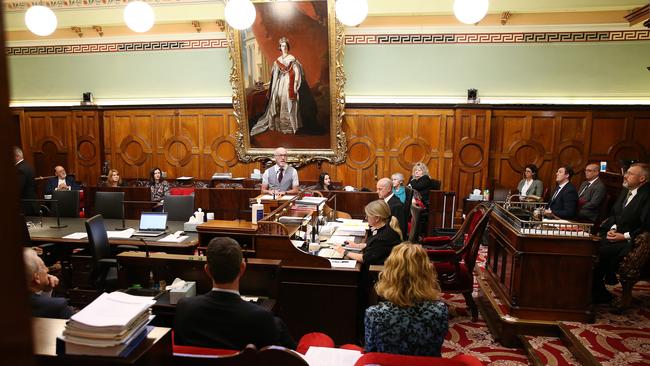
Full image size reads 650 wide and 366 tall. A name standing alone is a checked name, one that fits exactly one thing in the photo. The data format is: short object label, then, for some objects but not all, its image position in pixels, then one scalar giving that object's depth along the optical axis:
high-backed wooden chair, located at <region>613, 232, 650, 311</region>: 4.31
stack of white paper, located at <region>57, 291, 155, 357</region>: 1.53
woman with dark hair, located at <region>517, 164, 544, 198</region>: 7.33
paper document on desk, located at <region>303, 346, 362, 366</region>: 2.26
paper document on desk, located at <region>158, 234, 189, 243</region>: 4.61
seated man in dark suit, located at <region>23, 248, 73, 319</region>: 2.44
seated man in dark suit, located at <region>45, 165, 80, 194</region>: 7.95
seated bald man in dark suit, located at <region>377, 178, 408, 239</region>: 4.80
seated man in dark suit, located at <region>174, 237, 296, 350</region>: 2.09
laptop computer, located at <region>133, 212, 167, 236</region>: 5.02
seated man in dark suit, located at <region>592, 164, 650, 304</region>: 4.38
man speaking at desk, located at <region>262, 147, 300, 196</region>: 6.56
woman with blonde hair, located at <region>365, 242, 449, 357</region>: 2.20
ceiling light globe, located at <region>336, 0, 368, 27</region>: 5.14
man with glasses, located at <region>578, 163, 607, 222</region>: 5.61
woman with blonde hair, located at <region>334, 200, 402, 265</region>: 3.71
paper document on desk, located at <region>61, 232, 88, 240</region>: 4.77
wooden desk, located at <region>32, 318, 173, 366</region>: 1.53
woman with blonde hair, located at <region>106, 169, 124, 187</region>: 8.30
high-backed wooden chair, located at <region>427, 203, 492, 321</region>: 4.42
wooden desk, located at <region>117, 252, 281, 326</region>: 3.24
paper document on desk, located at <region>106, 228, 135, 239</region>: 4.82
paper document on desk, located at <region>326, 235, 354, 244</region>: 4.50
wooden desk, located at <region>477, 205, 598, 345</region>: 3.92
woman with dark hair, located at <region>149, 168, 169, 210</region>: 7.96
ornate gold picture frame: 7.93
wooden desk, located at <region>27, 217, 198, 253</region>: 4.52
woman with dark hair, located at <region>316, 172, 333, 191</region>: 8.27
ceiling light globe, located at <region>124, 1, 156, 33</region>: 4.82
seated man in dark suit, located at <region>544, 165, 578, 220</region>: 5.55
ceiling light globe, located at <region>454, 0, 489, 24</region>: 4.33
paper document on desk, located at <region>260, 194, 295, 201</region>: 5.20
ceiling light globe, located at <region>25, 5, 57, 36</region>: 4.77
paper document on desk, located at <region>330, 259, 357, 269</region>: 3.68
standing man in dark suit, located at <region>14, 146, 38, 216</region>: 5.98
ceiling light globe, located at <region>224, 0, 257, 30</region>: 4.88
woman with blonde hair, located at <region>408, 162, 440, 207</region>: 6.83
